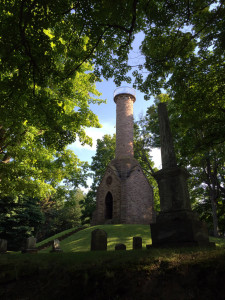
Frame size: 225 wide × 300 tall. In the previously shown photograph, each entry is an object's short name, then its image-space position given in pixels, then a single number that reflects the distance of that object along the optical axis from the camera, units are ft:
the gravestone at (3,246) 35.87
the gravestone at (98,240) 25.57
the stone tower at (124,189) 61.62
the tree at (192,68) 21.30
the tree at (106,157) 80.02
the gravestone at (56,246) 33.37
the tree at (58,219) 116.47
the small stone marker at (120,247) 26.25
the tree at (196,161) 28.86
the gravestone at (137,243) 27.53
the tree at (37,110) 14.70
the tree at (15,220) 68.18
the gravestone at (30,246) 32.07
